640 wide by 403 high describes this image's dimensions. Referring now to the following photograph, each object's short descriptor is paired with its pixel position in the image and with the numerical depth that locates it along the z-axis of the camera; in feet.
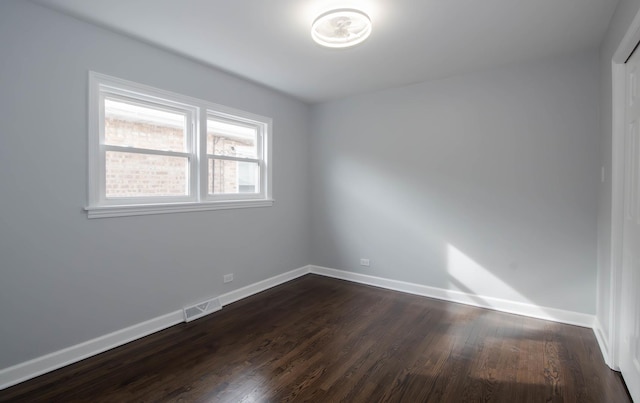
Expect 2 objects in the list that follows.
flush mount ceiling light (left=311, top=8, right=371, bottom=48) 6.98
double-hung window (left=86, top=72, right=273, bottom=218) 8.28
